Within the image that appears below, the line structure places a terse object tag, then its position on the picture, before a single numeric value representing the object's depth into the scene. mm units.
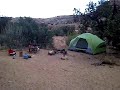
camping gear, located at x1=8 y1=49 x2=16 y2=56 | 4704
